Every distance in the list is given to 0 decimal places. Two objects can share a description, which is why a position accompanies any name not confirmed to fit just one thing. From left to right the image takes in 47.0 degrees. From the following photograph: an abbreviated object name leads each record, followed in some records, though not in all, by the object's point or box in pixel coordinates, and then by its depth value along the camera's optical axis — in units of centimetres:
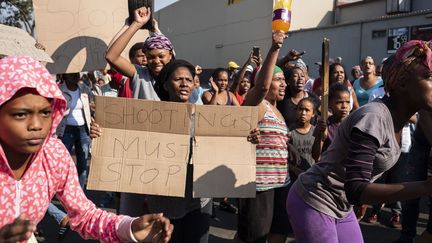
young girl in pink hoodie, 173
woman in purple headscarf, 337
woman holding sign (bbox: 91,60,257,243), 310
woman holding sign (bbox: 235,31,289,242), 352
